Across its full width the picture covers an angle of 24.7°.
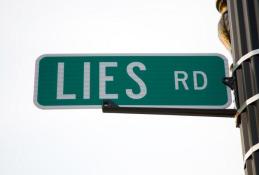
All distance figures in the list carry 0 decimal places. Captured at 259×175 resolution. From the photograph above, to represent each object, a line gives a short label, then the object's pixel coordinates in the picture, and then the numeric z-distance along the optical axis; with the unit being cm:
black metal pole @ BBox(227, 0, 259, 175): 281
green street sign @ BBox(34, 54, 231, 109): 374
